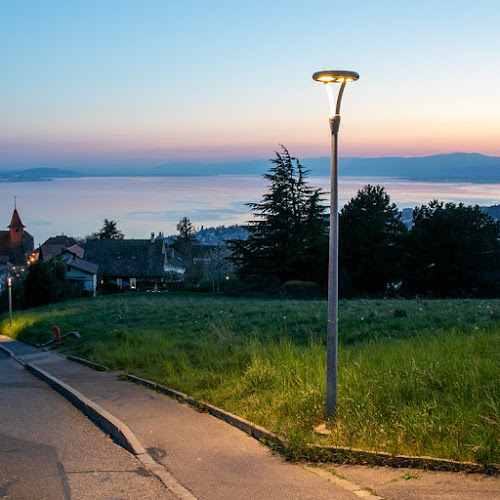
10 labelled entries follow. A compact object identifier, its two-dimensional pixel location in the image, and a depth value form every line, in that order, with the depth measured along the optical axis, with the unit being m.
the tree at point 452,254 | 46.09
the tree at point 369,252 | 51.25
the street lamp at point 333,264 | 7.86
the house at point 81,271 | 71.94
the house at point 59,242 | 116.75
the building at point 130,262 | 79.25
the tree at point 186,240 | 114.06
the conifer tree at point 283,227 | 56.03
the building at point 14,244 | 119.50
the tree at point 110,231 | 126.44
